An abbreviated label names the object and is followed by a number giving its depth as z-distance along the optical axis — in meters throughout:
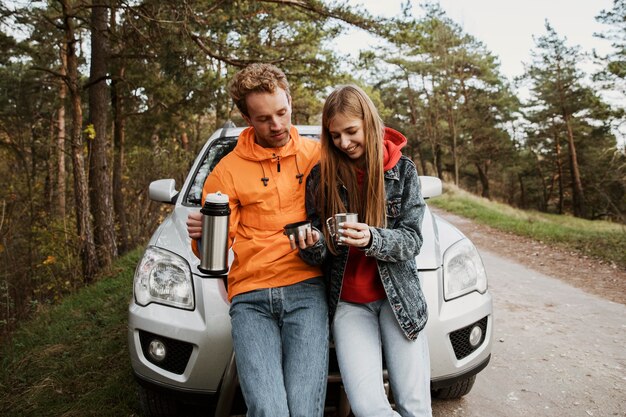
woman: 1.90
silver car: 2.17
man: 1.86
